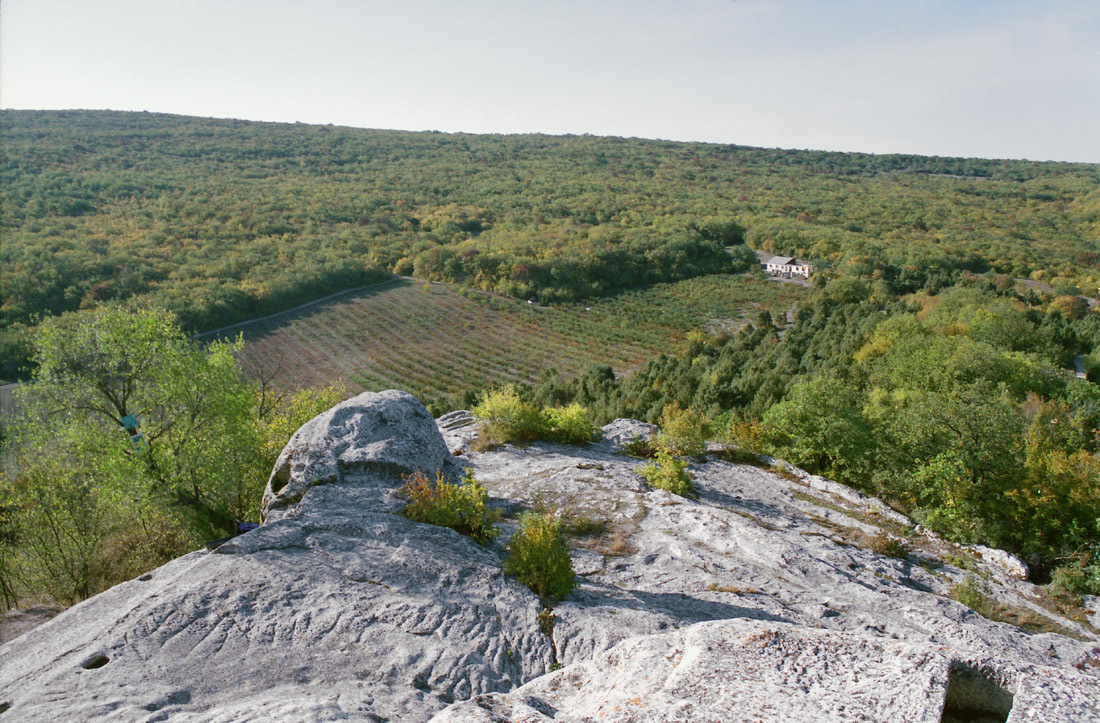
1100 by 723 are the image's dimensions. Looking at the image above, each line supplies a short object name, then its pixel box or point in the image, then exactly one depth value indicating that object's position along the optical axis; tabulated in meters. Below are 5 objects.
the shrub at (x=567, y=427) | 20.42
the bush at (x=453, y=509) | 11.43
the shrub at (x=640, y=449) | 20.07
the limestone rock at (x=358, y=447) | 13.17
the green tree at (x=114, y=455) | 13.28
